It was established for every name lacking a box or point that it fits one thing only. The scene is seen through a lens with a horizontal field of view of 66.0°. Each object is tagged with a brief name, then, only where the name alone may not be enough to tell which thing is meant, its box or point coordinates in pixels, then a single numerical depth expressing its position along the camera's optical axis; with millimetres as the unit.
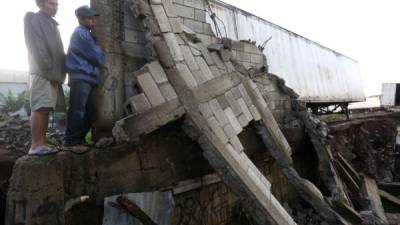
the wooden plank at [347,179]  6448
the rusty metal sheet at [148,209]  3089
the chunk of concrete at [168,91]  3331
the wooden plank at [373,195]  5965
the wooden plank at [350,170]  7049
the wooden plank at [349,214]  4887
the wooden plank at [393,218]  6030
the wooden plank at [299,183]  4648
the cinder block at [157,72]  3295
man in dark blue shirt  3088
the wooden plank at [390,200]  7034
